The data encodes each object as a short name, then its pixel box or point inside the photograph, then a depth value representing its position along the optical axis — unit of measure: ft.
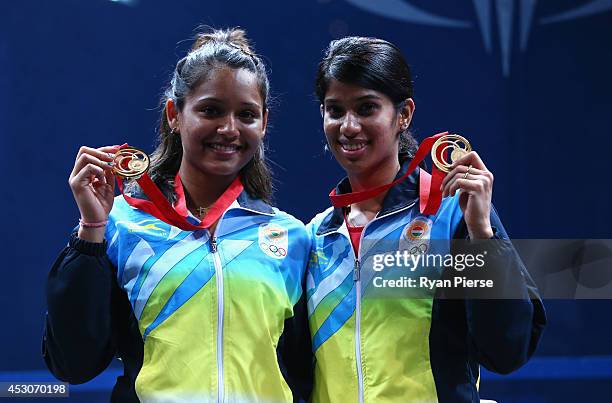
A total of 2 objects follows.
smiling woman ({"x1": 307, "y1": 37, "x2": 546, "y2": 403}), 17.18
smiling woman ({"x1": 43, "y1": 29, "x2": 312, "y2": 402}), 17.30
